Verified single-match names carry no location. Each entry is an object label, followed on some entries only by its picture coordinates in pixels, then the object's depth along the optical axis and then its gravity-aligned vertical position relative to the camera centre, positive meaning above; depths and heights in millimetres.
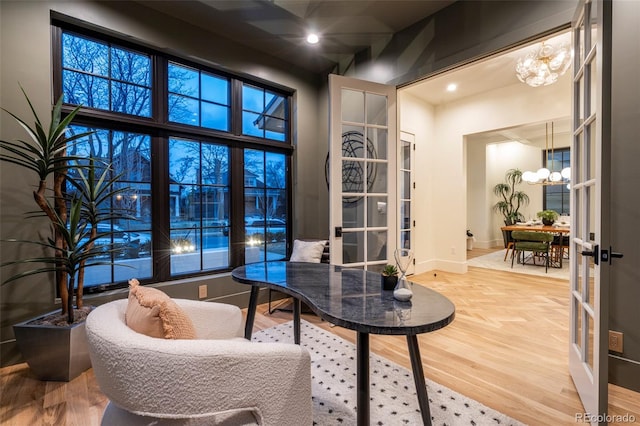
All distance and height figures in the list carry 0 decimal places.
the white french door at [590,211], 1278 -21
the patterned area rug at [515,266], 4840 -1106
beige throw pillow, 1000 -389
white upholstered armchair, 809 -505
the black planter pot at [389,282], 1411 -364
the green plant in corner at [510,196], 7836 +323
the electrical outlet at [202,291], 2949 -850
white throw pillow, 3053 -467
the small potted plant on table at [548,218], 5742 -211
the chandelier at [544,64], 3006 +1556
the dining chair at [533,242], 4941 -616
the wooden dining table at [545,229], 5230 -415
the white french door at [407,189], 4727 +318
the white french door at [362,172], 2826 +369
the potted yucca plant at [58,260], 1865 -342
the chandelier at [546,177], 5812 +634
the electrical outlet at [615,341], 1843 -863
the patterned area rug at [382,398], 1521 -1117
